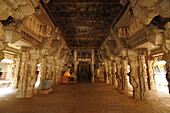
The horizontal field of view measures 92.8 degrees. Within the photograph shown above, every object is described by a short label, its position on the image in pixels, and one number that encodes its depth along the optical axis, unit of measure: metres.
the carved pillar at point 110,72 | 9.66
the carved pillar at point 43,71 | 7.14
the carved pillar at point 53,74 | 8.75
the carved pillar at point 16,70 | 8.09
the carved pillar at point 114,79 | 8.80
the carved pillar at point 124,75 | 6.47
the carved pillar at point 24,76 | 4.82
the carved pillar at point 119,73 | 6.94
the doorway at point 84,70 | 18.33
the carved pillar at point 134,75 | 4.86
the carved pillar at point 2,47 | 2.18
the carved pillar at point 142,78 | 4.74
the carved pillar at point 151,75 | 7.87
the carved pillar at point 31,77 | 4.92
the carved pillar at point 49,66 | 7.56
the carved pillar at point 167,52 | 2.51
